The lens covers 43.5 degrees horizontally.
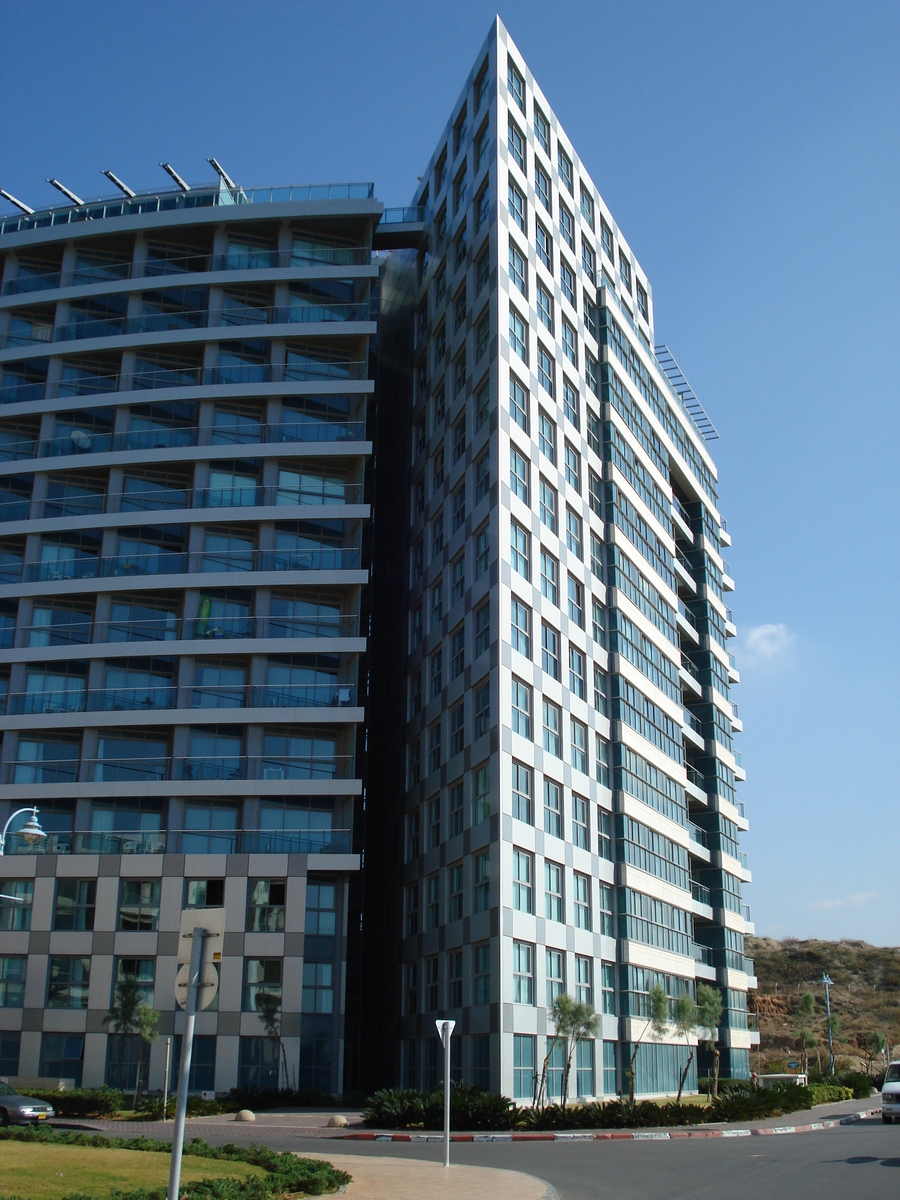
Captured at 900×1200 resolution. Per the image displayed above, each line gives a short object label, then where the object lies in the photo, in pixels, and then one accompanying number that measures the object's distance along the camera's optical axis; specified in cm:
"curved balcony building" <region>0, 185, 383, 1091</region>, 5053
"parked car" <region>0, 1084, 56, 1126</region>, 3075
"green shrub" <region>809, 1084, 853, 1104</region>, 5143
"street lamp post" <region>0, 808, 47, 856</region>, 3083
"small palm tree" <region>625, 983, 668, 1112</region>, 5172
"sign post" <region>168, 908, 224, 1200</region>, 1295
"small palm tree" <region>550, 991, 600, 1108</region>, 4391
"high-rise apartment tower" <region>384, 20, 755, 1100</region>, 4794
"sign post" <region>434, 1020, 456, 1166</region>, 2436
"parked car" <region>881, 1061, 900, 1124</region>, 3844
